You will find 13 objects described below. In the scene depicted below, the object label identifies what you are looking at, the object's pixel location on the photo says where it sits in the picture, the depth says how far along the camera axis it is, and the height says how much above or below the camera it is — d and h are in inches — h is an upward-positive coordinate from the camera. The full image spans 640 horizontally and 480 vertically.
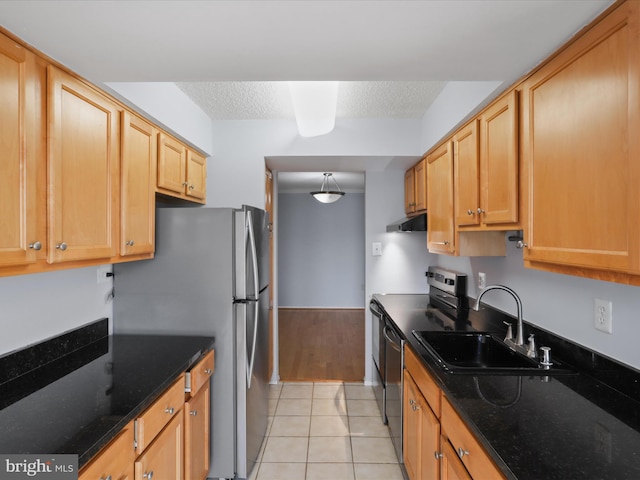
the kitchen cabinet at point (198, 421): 70.6 -37.5
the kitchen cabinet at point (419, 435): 61.4 -37.2
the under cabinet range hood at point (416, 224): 112.5 +5.1
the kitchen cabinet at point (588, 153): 38.9 +11.1
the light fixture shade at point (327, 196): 184.9 +23.2
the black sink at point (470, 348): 75.8 -23.8
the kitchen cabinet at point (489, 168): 63.4 +14.6
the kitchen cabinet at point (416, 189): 117.6 +18.2
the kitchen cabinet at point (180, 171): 86.5 +18.8
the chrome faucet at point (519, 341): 66.4 -19.4
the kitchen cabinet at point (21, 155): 45.9 +11.5
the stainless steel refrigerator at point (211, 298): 85.4 -13.5
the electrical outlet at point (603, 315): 54.6 -11.5
